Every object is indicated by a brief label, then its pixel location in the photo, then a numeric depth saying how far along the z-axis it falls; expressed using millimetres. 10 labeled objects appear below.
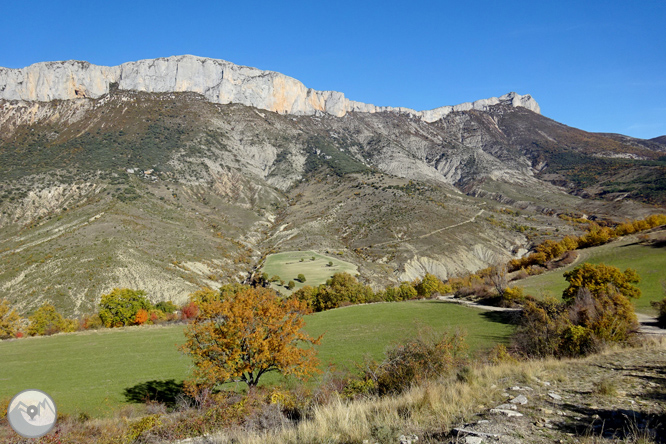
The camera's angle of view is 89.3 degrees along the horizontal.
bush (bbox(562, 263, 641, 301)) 31141
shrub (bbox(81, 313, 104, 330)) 49288
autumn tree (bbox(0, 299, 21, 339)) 50928
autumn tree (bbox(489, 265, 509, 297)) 39697
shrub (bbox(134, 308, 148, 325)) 52781
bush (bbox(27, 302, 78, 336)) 49409
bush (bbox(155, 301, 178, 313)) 58844
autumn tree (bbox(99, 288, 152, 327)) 51562
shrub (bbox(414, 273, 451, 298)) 61291
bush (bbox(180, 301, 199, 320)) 54566
